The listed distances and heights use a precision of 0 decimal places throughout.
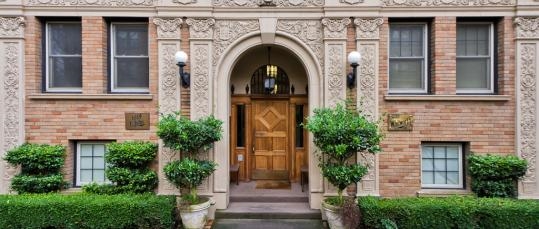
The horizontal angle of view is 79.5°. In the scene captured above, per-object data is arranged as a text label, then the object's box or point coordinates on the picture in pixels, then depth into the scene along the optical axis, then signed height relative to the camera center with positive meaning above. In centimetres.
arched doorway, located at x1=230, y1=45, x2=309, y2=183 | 929 -24
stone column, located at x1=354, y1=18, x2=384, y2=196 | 733 +75
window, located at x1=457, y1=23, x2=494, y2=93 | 771 +136
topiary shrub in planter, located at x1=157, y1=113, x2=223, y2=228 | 648 -102
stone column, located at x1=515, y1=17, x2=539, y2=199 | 727 +53
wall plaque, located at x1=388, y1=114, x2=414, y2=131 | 739 -18
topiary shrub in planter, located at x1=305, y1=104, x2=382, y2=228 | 634 -57
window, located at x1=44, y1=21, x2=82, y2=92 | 785 +136
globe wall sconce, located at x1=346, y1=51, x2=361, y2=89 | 688 +103
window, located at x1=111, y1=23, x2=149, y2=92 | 784 +134
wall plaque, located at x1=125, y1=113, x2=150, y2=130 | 751 -20
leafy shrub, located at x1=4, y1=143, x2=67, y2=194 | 707 -121
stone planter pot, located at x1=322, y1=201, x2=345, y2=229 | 650 -209
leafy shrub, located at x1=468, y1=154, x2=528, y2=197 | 691 -130
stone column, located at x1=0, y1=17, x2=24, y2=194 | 743 +47
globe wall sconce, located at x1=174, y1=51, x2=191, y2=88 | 695 +105
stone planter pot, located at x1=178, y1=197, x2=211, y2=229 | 659 -210
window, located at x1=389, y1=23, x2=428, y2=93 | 776 +129
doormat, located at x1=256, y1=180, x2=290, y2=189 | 869 -198
